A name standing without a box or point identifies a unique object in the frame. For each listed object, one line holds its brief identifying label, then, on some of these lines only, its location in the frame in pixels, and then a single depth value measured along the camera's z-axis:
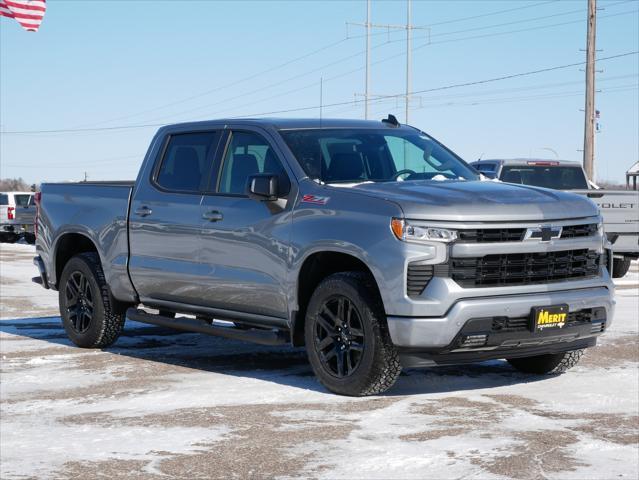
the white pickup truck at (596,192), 18.17
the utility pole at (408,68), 60.03
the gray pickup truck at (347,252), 7.62
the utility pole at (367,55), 64.38
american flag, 22.56
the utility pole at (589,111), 33.56
